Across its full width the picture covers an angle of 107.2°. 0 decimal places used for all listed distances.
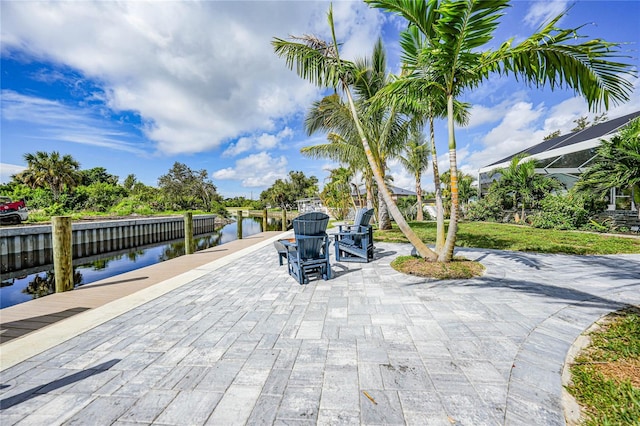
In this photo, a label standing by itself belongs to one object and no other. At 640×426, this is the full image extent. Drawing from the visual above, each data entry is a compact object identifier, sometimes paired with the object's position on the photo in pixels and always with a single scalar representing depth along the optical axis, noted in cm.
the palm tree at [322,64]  551
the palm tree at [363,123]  812
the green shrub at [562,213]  1118
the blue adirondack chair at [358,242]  572
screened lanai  1295
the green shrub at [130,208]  2447
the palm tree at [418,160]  1931
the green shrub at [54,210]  2034
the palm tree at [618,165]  836
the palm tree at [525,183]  1382
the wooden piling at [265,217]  1574
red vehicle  1334
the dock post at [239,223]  1322
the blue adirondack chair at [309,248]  436
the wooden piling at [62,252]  454
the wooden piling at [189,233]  864
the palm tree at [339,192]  1792
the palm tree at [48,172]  3077
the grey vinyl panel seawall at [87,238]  1051
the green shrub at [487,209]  1638
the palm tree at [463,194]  1977
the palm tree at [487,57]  359
